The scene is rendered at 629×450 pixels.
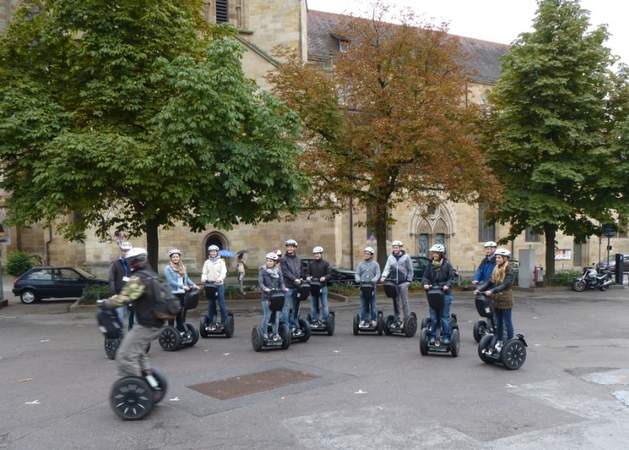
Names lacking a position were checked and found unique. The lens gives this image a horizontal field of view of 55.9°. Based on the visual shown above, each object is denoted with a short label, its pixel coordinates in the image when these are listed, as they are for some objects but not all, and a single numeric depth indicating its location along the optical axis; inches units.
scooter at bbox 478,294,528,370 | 351.3
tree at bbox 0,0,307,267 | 569.6
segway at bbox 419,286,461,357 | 384.5
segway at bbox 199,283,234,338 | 469.8
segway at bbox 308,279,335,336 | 479.2
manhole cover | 305.1
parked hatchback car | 797.2
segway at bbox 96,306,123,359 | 269.6
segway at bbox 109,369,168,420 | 256.5
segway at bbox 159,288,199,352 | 418.0
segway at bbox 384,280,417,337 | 463.2
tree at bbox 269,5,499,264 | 730.2
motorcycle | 936.3
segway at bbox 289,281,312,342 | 449.1
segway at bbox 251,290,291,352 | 406.0
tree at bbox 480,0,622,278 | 911.7
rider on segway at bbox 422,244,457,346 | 385.4
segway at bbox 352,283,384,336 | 466.3
